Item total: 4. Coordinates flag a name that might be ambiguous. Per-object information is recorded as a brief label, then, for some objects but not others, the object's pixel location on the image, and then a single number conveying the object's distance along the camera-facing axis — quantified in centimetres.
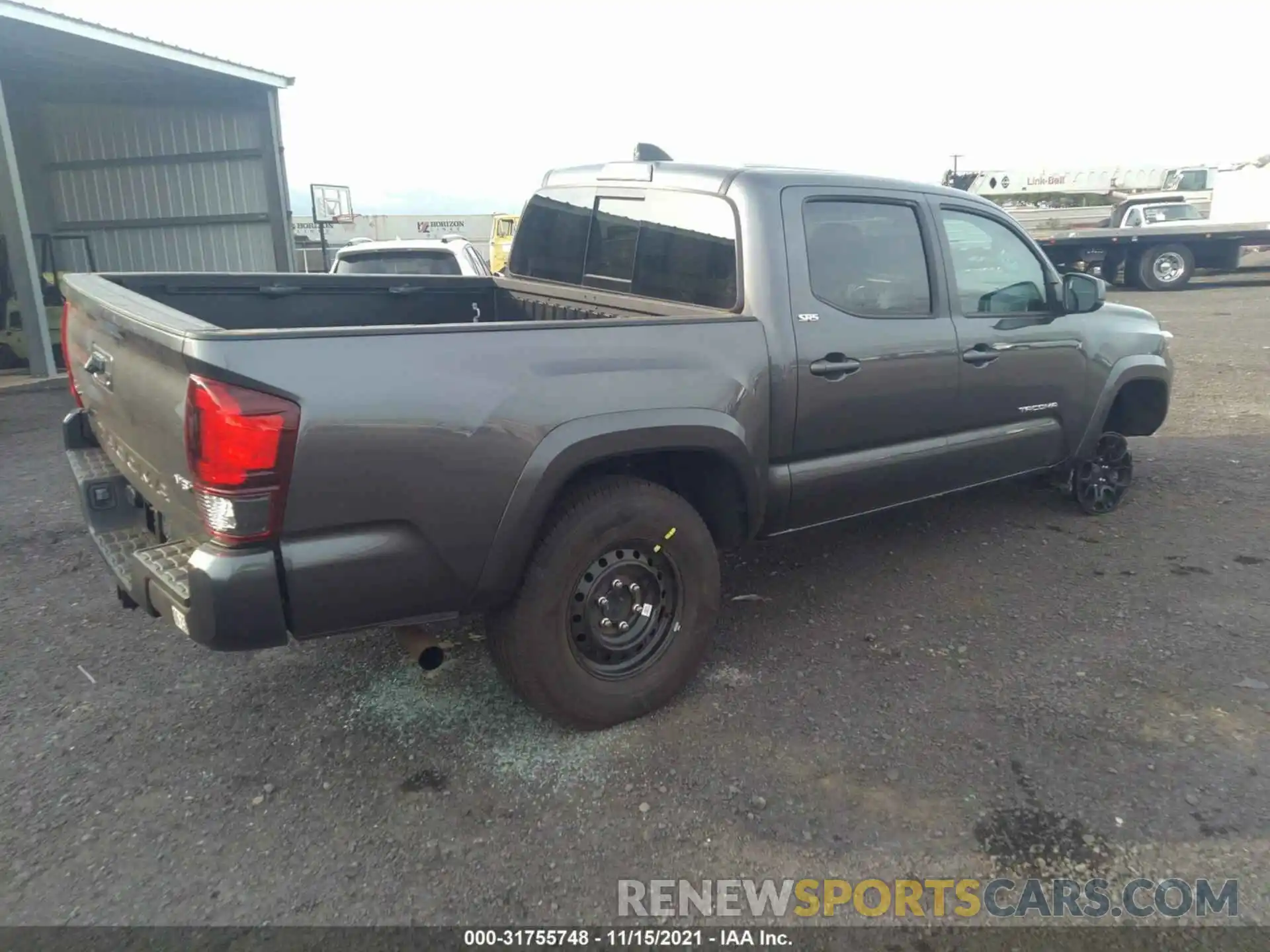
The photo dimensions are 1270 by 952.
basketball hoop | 2555
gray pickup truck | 235
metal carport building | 1255
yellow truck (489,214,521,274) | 2062
